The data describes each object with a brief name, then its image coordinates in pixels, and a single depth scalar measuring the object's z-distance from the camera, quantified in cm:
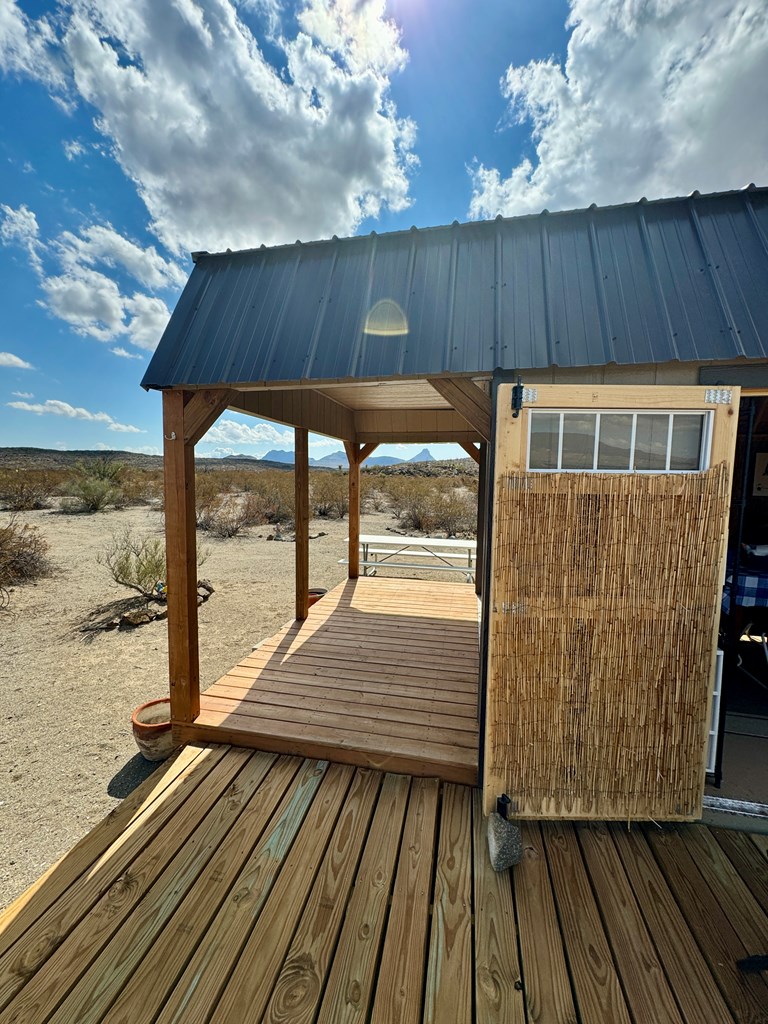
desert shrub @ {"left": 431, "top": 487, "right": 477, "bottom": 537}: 1198
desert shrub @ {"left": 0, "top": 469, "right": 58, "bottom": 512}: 1212
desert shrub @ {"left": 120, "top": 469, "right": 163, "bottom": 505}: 1669
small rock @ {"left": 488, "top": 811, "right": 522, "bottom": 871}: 175
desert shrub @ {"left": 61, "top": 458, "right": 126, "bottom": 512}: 1394
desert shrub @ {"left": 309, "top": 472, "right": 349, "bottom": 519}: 1468
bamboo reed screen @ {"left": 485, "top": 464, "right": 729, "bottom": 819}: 187
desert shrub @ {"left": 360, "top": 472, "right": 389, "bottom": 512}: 1613
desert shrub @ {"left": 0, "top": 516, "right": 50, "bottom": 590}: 643
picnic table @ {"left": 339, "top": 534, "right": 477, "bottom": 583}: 624
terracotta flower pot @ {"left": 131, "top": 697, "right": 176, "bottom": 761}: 275
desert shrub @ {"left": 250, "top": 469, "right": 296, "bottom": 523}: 1367
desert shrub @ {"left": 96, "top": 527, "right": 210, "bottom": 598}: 604
